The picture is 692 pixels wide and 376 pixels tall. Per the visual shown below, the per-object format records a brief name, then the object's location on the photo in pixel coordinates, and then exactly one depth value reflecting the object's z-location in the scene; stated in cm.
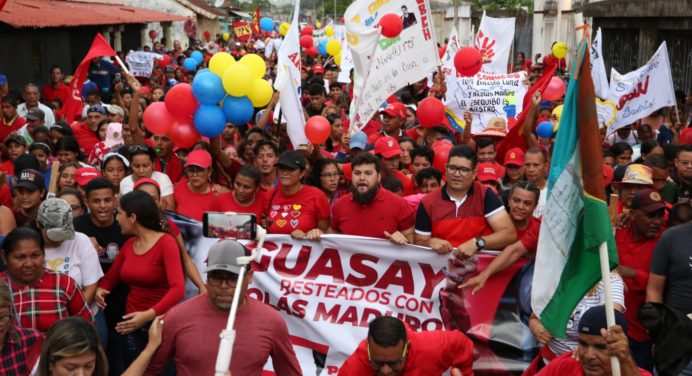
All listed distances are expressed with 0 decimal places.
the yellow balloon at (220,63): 820
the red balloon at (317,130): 853
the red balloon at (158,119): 795
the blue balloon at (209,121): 774
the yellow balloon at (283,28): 2489
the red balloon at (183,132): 798
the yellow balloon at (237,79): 791
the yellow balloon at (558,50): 1658
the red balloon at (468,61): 1117
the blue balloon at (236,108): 803
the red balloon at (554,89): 1169
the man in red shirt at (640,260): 595
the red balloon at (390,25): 984
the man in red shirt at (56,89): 1574
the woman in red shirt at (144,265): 556
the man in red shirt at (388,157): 807
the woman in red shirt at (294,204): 677
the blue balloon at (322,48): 2458
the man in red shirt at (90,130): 1080
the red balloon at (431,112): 1022
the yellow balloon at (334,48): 2036
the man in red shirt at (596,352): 389
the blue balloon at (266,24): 2842
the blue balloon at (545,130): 1081
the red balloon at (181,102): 786
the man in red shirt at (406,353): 451
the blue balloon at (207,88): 780
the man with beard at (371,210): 649
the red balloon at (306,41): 2372
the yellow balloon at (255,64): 810
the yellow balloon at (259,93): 818
